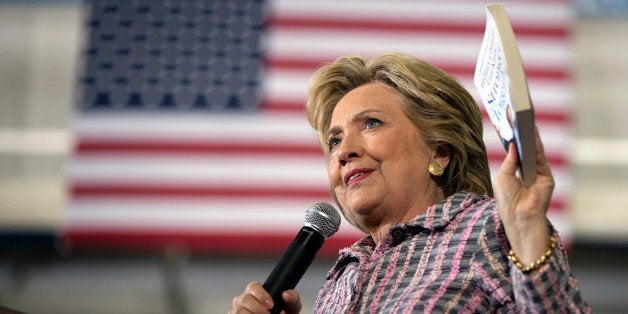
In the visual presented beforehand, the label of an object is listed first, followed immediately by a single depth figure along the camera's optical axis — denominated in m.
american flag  7.40
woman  4.73
